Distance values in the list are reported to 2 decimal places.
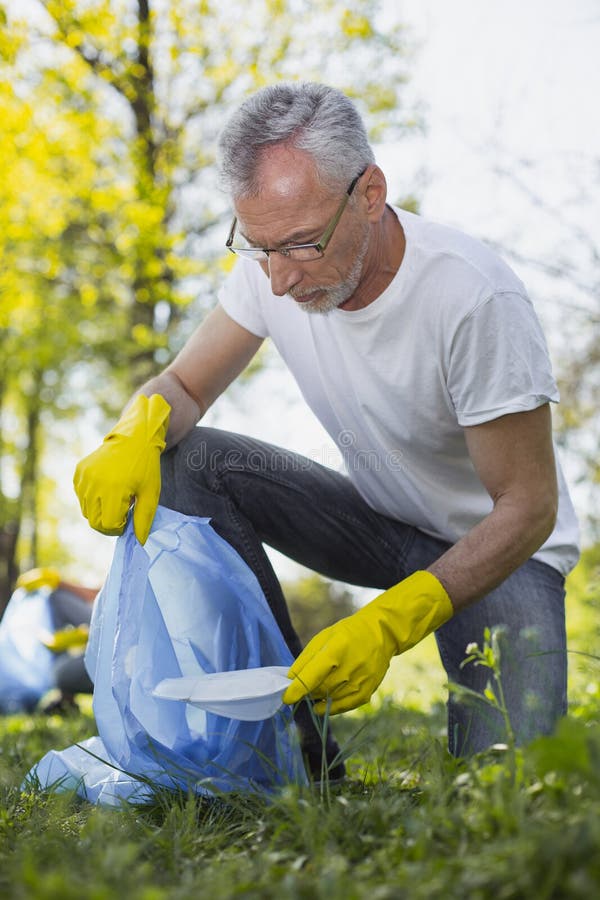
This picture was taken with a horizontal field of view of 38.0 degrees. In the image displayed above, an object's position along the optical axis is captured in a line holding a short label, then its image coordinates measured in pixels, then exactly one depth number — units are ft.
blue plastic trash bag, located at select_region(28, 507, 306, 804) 5.73
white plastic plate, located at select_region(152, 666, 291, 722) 5.22
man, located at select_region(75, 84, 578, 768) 5.96
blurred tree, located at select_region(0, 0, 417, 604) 21.61
